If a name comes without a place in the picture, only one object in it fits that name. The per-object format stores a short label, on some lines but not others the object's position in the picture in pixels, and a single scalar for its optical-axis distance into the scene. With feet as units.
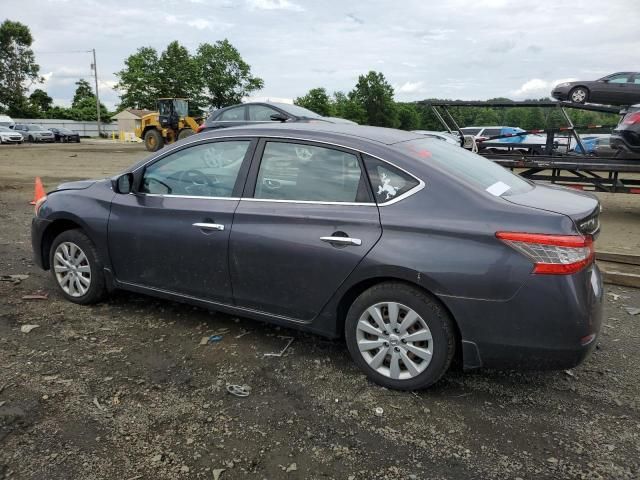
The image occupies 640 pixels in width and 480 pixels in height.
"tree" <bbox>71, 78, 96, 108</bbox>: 316.77
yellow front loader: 82.99
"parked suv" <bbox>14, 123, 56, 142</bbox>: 132.57
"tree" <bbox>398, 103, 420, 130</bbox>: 245.24
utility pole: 216.95
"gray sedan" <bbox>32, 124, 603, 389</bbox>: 9.48
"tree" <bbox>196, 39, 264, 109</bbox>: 256.11
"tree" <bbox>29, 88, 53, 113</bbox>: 244.83
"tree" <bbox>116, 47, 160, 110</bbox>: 255.70
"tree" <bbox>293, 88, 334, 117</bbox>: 225.56
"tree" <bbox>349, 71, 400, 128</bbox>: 238.27
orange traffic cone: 27.31
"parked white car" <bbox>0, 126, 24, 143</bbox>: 119.34
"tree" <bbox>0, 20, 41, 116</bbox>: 231.91
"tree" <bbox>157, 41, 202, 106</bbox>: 252.01
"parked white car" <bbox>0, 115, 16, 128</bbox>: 133.04
